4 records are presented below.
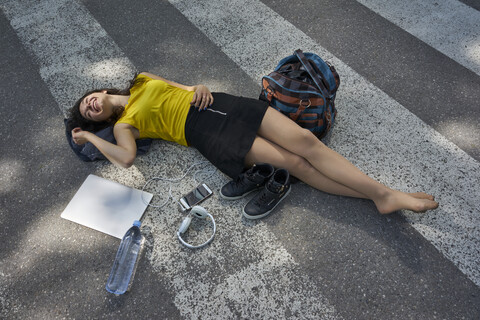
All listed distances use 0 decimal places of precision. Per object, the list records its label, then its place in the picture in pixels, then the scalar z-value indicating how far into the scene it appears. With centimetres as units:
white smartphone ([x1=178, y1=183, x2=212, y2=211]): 258
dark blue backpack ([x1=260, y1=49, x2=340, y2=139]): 250
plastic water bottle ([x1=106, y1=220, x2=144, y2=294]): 228
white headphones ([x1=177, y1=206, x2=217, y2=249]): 240
